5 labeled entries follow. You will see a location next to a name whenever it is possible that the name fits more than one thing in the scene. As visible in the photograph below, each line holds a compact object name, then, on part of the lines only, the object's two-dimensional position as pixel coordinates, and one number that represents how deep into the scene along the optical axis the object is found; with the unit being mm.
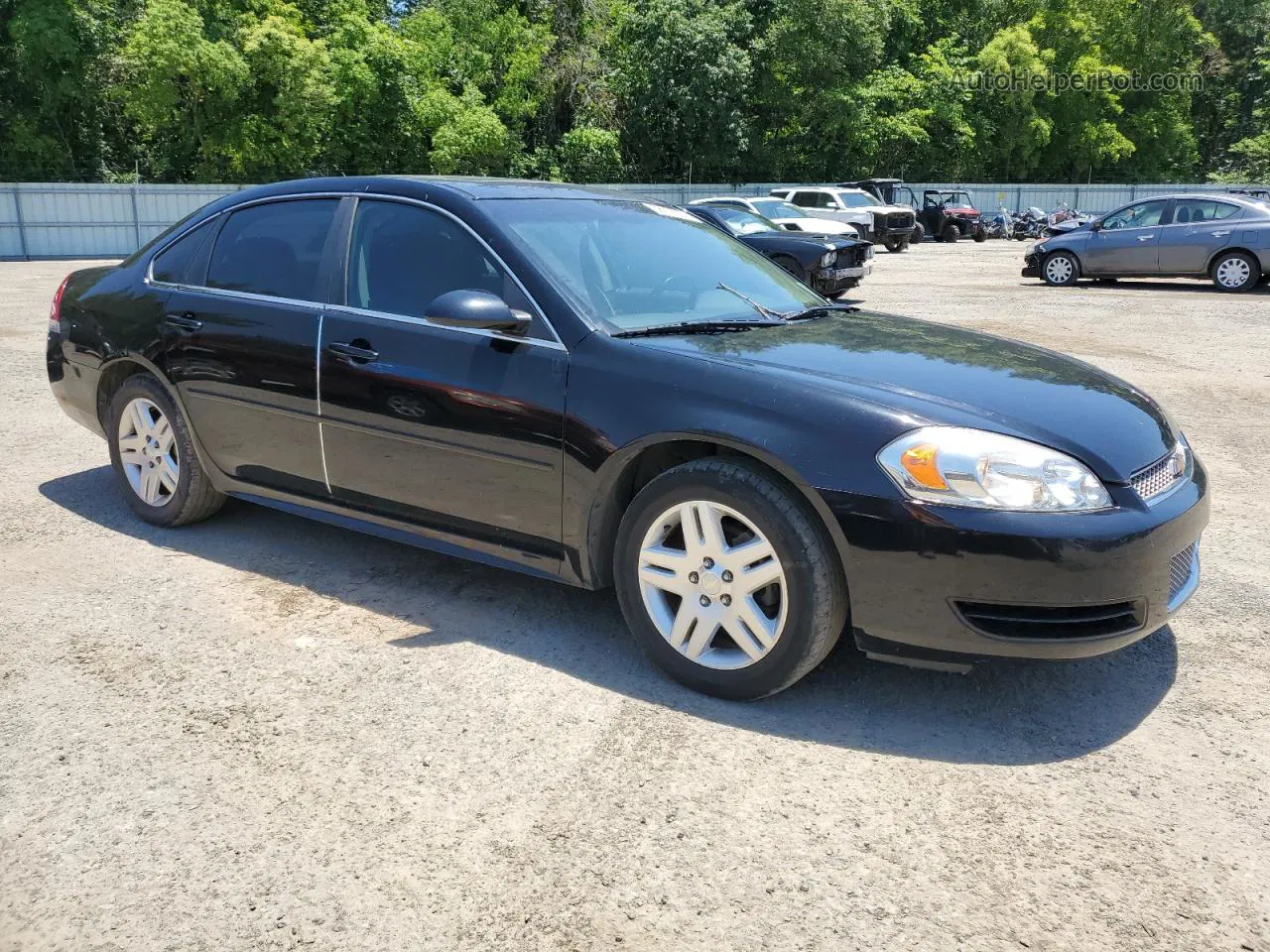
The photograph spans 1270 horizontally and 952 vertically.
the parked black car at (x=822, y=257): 15203
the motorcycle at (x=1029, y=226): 39156
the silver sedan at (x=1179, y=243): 16891
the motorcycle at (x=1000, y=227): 39594
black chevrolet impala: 3025
